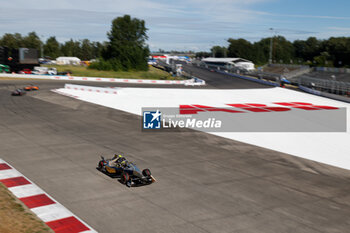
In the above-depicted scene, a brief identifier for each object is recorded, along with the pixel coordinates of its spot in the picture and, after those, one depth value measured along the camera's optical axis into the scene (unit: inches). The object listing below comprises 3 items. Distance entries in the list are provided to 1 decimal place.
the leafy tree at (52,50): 6205.7
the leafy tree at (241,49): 6520.7
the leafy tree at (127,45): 3595.0
